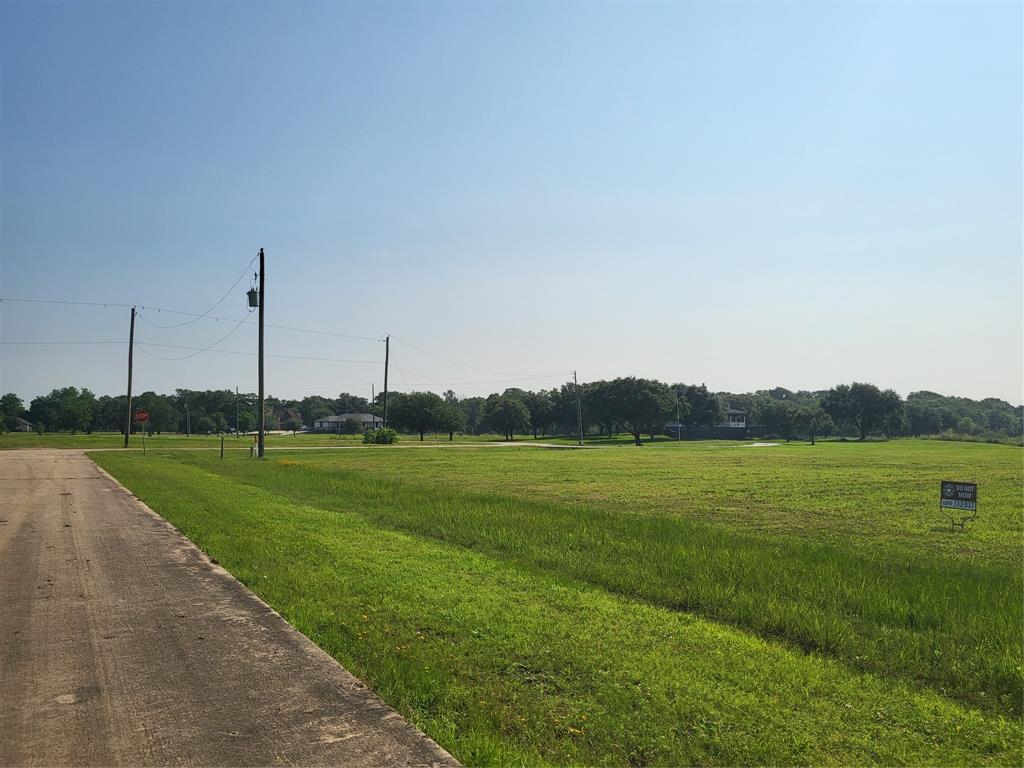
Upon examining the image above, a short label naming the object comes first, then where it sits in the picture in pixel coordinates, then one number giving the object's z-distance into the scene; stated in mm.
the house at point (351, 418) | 180500
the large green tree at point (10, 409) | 146938
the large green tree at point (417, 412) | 108688
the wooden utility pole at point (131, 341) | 61031
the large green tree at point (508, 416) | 127750
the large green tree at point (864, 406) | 139375
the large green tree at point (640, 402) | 117500
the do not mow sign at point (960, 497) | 15734
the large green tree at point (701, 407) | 150250
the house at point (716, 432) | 148375
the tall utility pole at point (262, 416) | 41850
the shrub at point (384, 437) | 78375
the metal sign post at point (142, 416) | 47700
